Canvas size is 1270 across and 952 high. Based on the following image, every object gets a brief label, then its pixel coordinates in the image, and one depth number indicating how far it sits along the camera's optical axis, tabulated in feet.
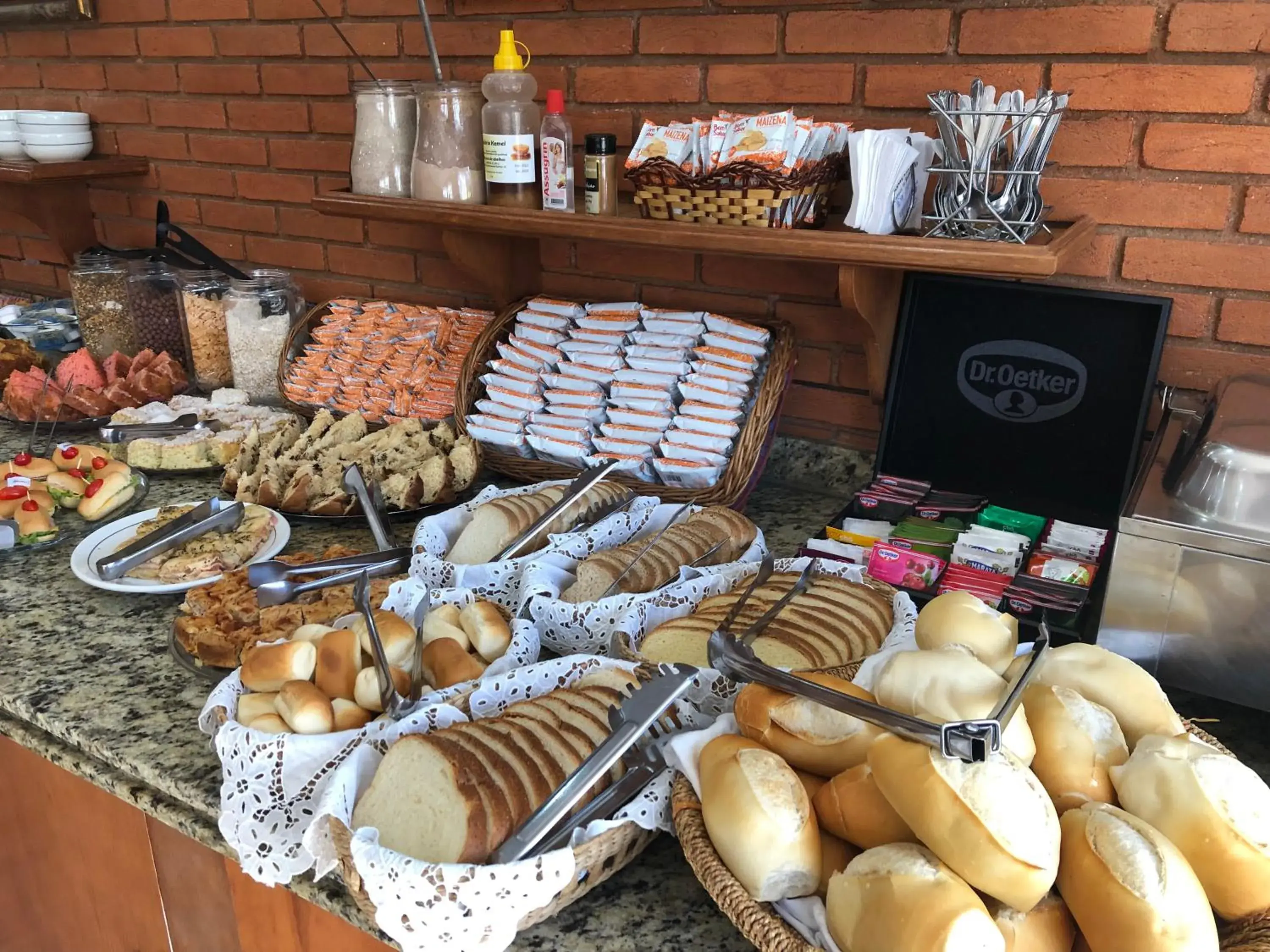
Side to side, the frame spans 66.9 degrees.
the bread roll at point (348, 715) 2.89
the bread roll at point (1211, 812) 1.98
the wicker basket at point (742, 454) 4.49
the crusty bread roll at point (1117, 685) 2.38
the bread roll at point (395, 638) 3.16
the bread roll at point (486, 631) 3.22
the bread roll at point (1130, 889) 1.86
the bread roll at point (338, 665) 3.03
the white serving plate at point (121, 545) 4.04
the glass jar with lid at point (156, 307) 6.89
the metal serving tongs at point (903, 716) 1.99
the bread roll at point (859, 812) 2.16
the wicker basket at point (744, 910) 2.02
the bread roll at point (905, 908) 1.86
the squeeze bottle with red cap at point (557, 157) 4.40
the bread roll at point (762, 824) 2.15
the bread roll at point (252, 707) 2.89
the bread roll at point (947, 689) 2.20
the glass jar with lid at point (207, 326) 6.54
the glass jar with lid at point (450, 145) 4.76
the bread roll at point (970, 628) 2.53
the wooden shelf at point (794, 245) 3.43
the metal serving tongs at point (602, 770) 2.30
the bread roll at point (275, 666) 2.99
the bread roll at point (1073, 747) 2.21
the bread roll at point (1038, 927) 1.96
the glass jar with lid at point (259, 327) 6.27
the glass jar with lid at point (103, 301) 6.86
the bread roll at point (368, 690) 2.98
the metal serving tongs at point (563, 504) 3.91
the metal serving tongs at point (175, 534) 4.13
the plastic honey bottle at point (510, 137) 4.51
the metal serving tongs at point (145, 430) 5.53
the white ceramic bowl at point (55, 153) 7.42
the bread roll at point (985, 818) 1.92
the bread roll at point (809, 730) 2.37
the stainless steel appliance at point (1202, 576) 2.87
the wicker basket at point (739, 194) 3.88
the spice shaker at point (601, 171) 4.36
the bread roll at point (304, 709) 2.81
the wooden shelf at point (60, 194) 7.22
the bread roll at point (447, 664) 3.06
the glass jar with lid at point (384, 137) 4.97
